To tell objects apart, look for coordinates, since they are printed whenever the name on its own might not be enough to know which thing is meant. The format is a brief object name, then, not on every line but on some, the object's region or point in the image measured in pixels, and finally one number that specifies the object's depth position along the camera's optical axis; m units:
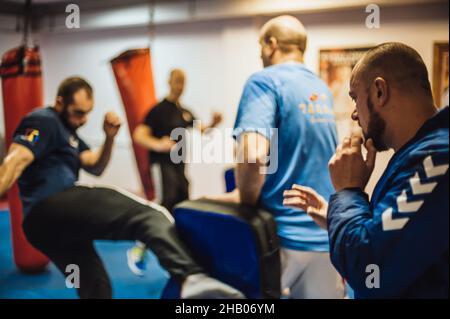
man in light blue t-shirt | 1.65
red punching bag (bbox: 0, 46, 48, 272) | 2.14
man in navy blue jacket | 0.84
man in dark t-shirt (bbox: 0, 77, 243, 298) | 1.87
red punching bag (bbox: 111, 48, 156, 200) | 2.76
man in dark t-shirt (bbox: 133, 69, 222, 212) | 3.35
